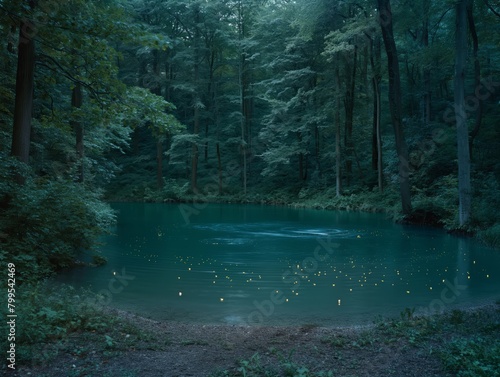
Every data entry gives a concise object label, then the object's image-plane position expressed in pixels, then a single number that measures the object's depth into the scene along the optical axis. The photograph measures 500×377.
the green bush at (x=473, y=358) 3.48
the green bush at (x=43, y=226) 7.54
